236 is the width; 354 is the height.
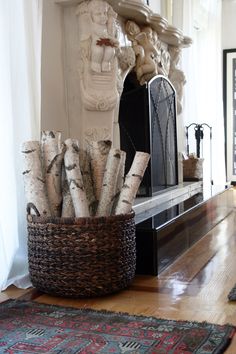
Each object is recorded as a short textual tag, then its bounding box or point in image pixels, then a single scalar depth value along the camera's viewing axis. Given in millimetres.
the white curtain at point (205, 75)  5215
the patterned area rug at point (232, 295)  2004
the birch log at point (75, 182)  2176
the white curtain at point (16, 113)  2223
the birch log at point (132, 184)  2234
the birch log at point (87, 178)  2340
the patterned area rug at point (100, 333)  1551
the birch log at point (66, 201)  2248
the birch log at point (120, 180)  2310
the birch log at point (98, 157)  2320
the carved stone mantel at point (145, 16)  2990
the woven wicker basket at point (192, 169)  4645
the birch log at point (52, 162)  2230
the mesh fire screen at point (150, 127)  3387
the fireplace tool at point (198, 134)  5113
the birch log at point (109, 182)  2252
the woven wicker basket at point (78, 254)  2035
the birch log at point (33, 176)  2164
